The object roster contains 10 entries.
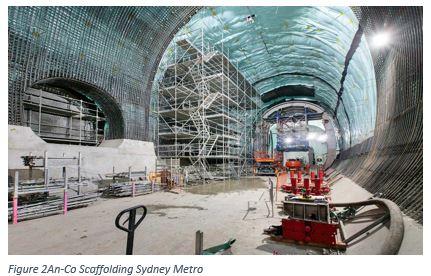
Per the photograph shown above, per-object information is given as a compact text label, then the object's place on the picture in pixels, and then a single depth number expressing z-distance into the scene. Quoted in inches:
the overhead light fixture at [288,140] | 1204.5
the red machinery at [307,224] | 156.3
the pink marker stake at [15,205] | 226.5
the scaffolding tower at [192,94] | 619.8
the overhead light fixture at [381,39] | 252.7
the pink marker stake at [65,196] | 270.7
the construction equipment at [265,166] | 894.4
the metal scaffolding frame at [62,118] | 433.4
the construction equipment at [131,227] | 107.3
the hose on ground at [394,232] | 114.5
